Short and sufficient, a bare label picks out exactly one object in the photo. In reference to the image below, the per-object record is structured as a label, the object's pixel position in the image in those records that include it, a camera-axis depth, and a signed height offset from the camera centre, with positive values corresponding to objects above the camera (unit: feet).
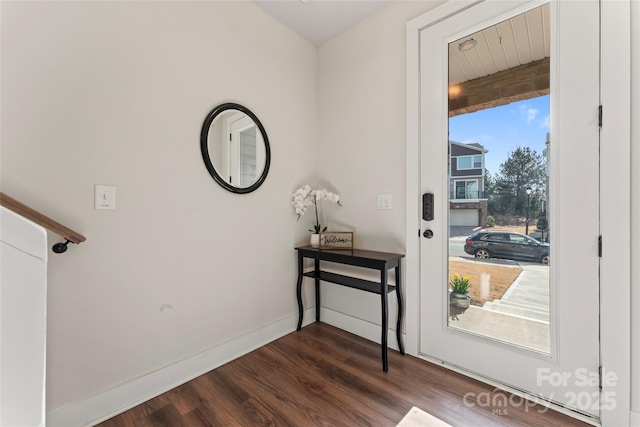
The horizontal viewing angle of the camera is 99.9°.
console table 5.83 -1.52
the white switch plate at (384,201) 6.86 +0.30
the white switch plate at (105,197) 4.53 +0.26
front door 4.42 -0.13
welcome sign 7.16 -0.71
